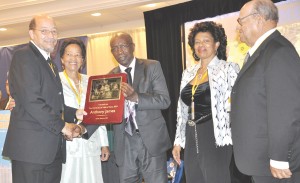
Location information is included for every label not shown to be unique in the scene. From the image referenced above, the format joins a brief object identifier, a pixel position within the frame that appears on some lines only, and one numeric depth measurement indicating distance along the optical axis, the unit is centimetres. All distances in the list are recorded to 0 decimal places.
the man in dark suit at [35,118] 239
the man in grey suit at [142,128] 288
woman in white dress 286
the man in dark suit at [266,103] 174
